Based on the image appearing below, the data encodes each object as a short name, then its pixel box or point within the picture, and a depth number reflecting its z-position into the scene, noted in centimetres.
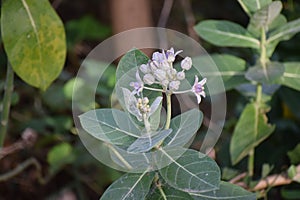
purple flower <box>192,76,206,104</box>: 186
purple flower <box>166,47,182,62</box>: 183
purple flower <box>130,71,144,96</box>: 184
